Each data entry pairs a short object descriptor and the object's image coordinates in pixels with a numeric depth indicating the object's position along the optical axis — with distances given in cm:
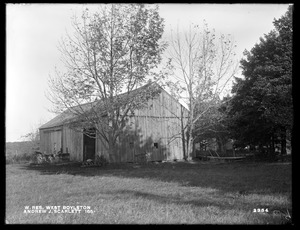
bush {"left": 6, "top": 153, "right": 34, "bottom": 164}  2859
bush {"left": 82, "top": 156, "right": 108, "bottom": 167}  2169
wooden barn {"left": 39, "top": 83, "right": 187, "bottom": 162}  2573
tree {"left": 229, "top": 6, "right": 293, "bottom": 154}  1922
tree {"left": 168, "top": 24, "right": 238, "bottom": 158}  2577
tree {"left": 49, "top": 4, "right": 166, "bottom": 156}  1741
